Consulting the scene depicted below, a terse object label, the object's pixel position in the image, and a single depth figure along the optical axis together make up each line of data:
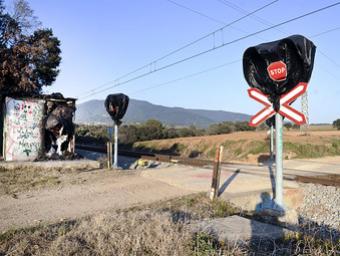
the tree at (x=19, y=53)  16.65
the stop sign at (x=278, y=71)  7.71
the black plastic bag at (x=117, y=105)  17.05
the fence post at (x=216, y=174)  9.34
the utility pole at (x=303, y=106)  39.94
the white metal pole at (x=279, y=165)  7.50
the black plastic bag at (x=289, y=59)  7.65
